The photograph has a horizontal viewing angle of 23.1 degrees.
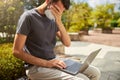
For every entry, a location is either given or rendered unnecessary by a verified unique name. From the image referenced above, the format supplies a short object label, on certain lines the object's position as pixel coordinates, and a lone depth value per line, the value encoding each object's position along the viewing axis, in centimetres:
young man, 202
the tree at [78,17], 1245
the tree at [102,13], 1532
